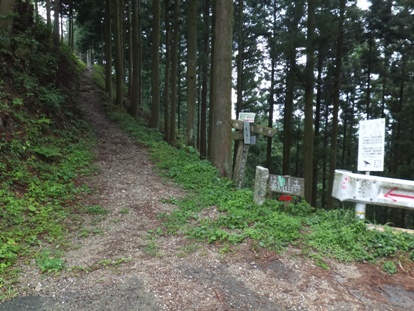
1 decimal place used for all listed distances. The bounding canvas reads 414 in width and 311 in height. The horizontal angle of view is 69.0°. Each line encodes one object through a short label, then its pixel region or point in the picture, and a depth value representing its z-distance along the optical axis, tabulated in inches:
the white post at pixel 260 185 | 215.2
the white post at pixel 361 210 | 188.4
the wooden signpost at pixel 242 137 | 289.1
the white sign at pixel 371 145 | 185.9
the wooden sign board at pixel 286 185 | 208.7
